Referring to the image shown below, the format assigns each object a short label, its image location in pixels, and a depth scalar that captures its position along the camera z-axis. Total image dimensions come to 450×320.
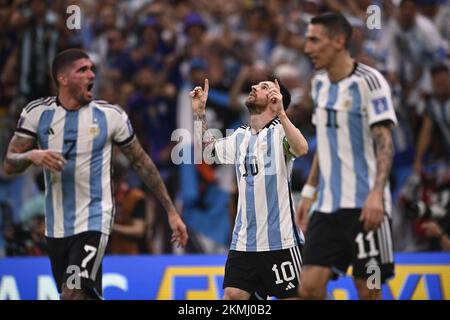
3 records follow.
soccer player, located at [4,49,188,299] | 14.01
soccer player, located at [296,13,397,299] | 14.28
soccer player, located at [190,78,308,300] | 12.54
